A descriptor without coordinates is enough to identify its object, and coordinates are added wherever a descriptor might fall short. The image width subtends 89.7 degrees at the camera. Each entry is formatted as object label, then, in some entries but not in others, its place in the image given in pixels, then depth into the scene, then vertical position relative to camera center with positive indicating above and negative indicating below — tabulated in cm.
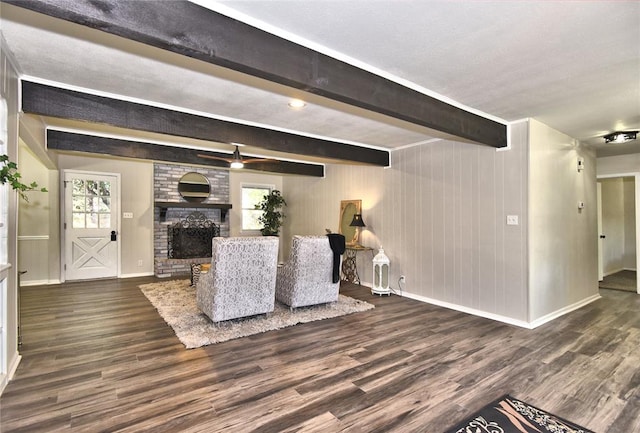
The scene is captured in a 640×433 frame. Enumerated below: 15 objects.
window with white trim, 834 +36
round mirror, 732 +75
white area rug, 346 -124
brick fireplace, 697 +20
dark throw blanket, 444 -40
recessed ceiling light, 329 +120
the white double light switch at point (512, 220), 395 -4
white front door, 633 -10
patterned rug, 200 -132
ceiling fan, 487 +91
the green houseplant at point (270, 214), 831 +12
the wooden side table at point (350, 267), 642 -99
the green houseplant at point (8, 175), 205 +30
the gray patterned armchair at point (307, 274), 425 -75
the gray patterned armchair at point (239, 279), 362 -70
